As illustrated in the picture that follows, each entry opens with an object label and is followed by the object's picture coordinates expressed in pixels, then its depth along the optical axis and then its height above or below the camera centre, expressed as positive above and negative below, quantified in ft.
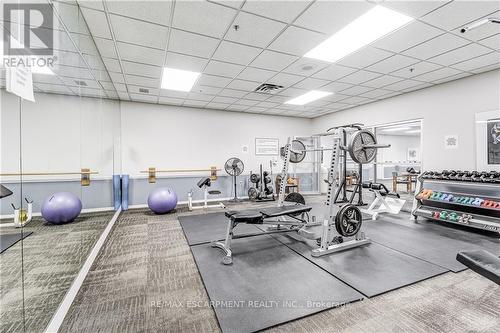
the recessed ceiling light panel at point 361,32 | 8.61 +5.63
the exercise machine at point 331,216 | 9.91 -2.29
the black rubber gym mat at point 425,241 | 9.66 -3.84
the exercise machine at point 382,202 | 16.53 -2.72
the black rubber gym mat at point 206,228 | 12.17 -3.69
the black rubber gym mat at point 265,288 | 6.11 -3.93
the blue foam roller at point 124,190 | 19.10 -1.84
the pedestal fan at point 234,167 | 22.02 -0.01
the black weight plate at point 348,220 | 10.07 -2.45
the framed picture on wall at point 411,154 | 44.19 +2.15
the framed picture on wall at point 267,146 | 26.12 +2.37
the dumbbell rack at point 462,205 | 12.32 -2.52
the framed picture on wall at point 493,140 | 13.33 +1.43
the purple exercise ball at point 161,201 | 17.21 -2.52
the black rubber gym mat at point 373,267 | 7.63 -3.90
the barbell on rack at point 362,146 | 9.95 +0.84
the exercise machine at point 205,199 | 19.47 -2.70
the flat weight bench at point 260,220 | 10.03 -2.38
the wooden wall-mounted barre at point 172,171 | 20.84 -0.34
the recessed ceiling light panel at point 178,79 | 14.01 +5.85
